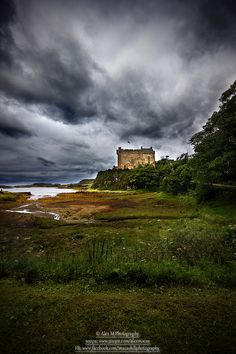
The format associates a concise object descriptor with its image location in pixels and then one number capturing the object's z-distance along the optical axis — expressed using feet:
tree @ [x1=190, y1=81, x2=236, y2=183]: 72.48
